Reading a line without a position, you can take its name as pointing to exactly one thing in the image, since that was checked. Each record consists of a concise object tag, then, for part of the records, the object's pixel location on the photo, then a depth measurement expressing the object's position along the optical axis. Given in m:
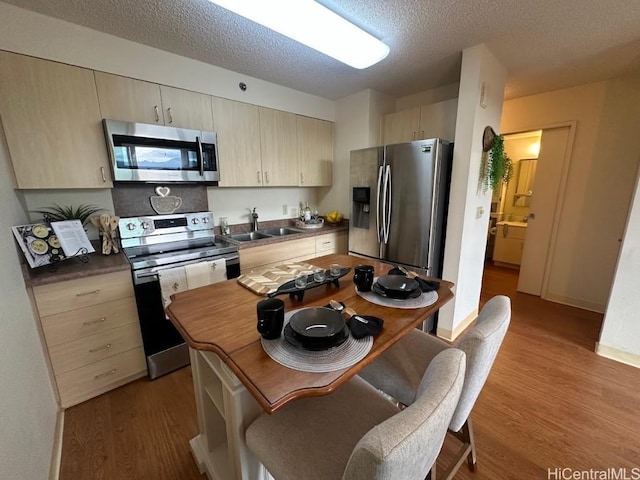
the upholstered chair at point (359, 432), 0.51
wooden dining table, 0.69
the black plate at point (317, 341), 0.78
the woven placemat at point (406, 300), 1.09
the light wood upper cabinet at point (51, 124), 1.54
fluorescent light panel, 1.30
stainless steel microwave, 1.84
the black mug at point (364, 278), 1.22
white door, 3.00
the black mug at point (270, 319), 0.82
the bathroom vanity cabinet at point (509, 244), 4.34
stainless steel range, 1.81
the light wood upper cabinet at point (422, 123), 2.47
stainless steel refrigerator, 2.18
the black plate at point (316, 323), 0.81
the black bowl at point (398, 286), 1.14
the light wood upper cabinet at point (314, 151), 2.97
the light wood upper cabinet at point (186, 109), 2.09
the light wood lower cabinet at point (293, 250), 2.40
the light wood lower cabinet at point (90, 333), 1.57
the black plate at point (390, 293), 1.15
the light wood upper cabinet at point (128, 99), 1.82
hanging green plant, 2.23
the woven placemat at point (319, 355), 0.73
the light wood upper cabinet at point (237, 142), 2.38
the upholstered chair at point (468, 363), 0.89
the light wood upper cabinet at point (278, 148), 2.67
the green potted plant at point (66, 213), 1.87
